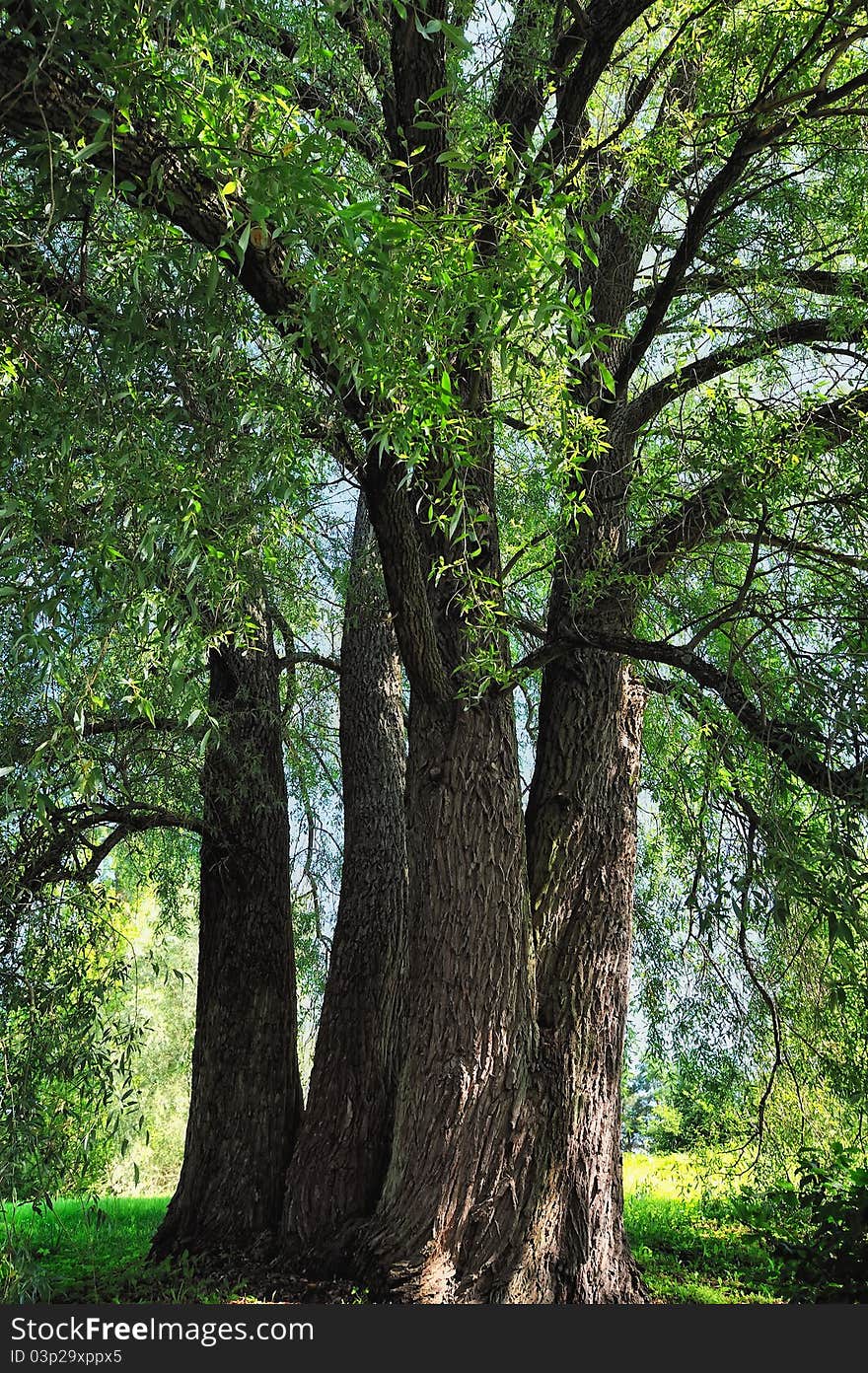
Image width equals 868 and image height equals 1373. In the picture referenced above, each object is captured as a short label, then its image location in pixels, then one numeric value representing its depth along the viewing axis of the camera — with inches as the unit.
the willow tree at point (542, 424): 99.4
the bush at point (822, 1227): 198.8
